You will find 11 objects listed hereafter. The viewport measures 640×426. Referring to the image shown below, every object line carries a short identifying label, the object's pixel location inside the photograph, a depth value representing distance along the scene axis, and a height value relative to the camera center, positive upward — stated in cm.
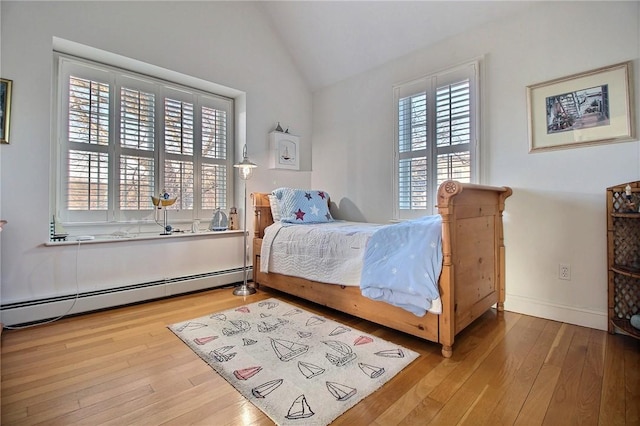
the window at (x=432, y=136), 259 +77
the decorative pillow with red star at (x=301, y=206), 296 +12
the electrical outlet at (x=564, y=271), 213 -39
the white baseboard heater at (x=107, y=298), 206 -64
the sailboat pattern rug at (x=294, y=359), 126 -76
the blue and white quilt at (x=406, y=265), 166 -28
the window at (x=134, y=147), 250 +69
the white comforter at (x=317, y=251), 211 -27
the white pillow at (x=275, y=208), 303 +10
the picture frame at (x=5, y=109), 201 +75
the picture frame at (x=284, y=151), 355 +82
